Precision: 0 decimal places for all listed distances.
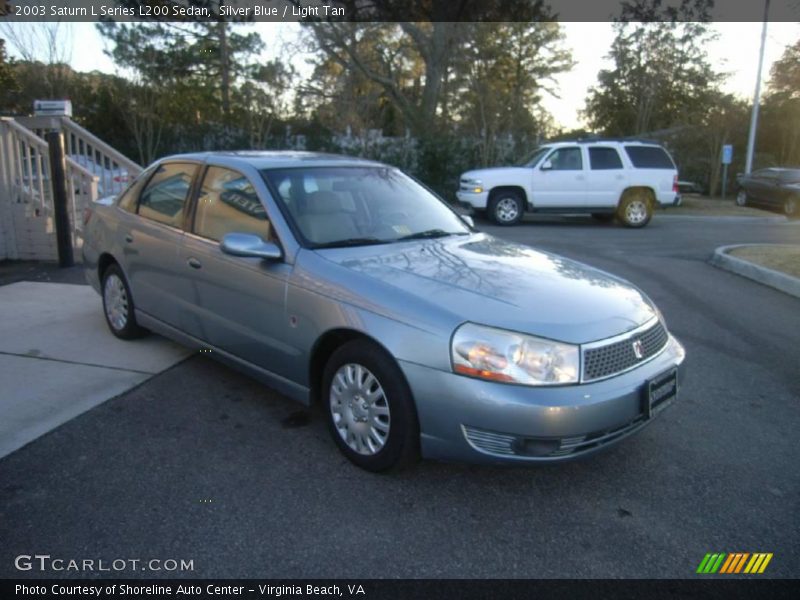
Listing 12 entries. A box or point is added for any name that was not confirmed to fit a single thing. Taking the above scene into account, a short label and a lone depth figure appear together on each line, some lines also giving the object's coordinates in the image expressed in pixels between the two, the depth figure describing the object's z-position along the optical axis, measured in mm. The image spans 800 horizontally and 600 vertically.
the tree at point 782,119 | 26188
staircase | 8539
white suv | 14781
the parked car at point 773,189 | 18445
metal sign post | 20798
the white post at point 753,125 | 21922
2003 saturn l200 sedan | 2908
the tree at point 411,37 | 21656
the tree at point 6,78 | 15744
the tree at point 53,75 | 16969
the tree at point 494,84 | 20323
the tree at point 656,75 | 32344
